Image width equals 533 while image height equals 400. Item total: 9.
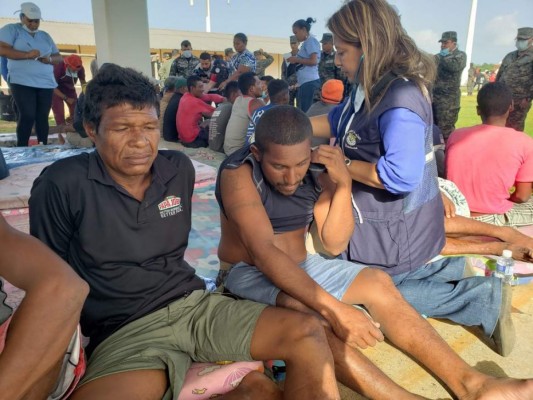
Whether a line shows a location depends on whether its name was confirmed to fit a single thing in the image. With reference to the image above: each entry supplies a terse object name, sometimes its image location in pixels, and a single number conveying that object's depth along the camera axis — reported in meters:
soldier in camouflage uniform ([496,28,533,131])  6.77
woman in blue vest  2.29
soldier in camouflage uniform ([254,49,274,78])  11.28
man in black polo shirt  1.63
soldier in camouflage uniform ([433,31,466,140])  8.02
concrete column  6.93
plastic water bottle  2.81
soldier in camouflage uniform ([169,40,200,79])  10.17
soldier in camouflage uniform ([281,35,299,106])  9.15
